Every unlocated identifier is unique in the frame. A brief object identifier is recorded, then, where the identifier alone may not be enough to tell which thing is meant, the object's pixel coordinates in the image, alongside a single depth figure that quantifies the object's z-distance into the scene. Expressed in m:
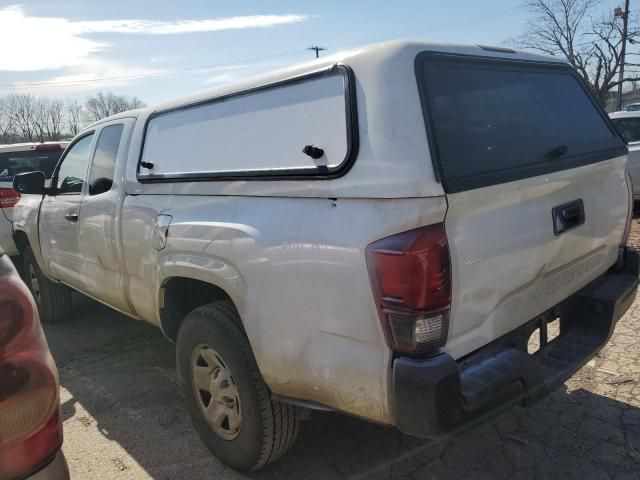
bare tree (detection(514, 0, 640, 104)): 34.00
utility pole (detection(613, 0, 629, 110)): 32.62
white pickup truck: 1.96
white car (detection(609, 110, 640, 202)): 8.02
